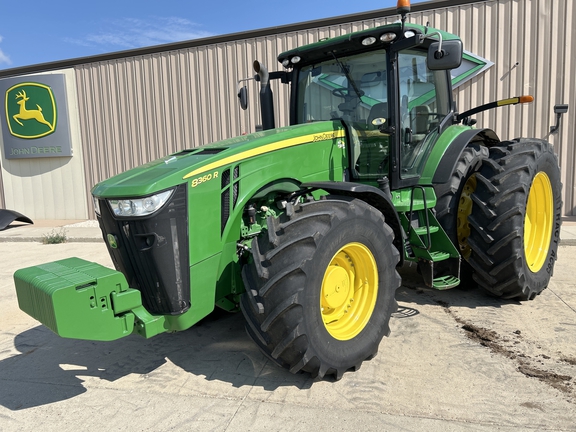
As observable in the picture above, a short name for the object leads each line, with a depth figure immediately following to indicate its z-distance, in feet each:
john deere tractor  8.36
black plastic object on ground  33.78
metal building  26.58
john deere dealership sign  35.58
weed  28.22
